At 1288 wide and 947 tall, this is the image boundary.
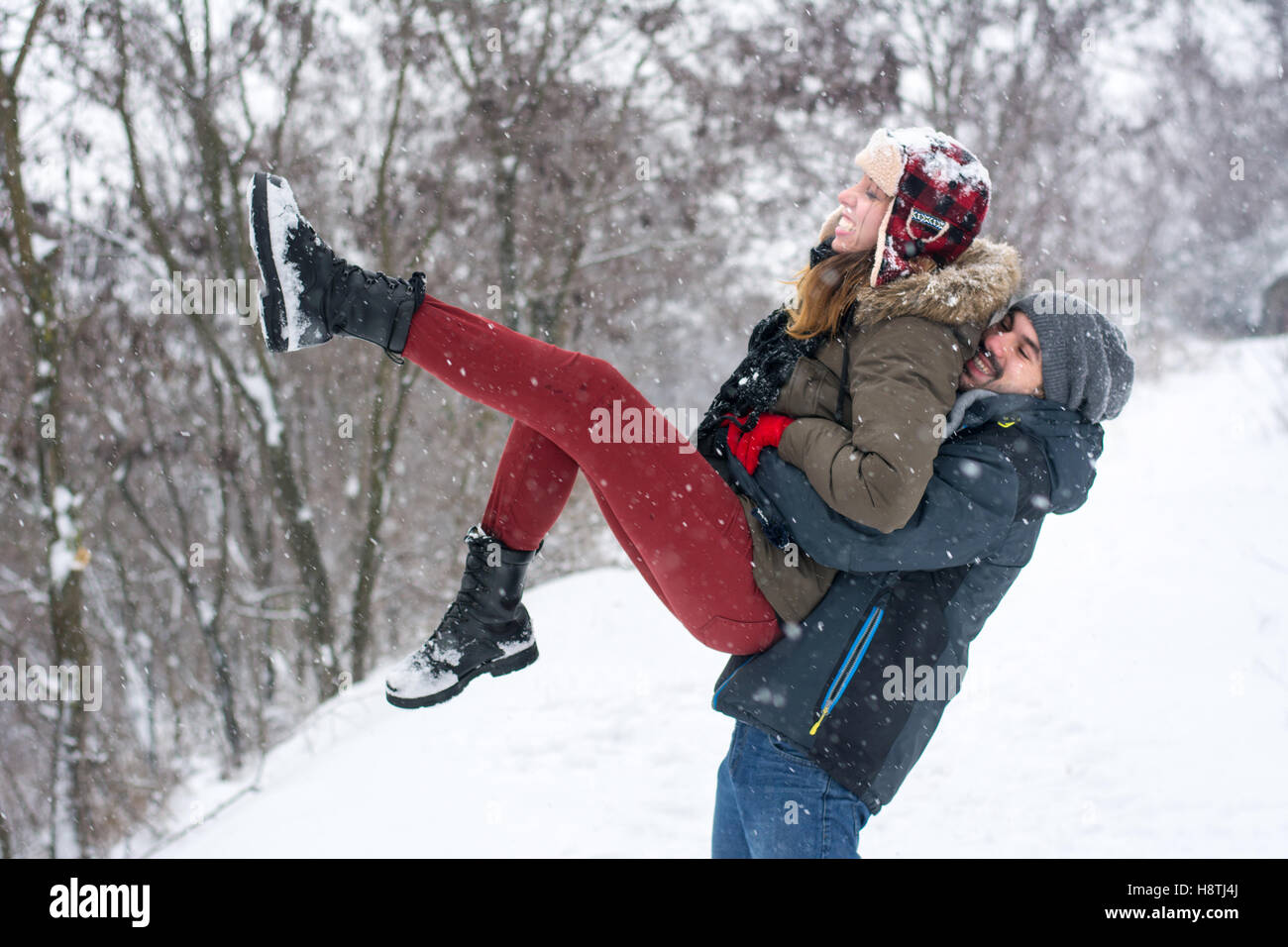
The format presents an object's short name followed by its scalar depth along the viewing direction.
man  1.49
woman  1.40
